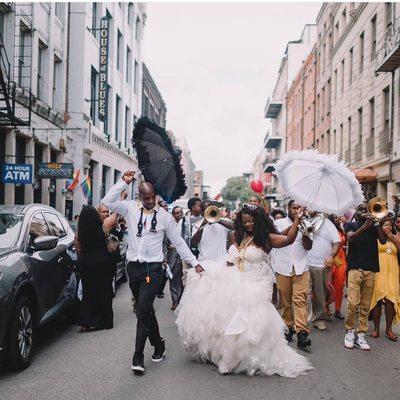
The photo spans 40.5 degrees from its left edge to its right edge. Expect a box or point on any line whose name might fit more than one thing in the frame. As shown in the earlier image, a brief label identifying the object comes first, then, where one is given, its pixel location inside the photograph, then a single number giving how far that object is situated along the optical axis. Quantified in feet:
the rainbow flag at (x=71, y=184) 69.55
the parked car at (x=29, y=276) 17.46
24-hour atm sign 47.67
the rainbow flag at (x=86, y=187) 74.86
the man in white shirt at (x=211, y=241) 27.81
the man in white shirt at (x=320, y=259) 27.12
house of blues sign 85.20
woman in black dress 24.72
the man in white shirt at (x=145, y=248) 18.66
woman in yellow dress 24.12
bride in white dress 18.21
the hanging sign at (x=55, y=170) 58.13
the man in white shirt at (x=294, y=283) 22.45
